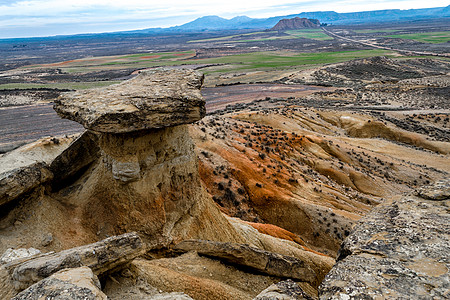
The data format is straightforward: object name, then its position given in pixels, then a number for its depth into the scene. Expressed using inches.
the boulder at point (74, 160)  456.4
